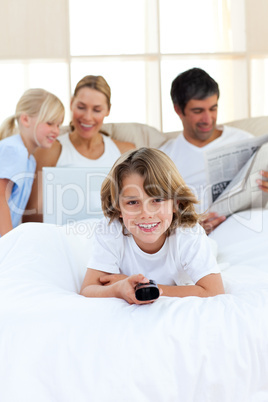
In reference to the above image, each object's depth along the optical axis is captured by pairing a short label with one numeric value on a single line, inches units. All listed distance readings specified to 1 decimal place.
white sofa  91.6
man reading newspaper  87.7
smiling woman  87.4
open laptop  76.5
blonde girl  79.0
